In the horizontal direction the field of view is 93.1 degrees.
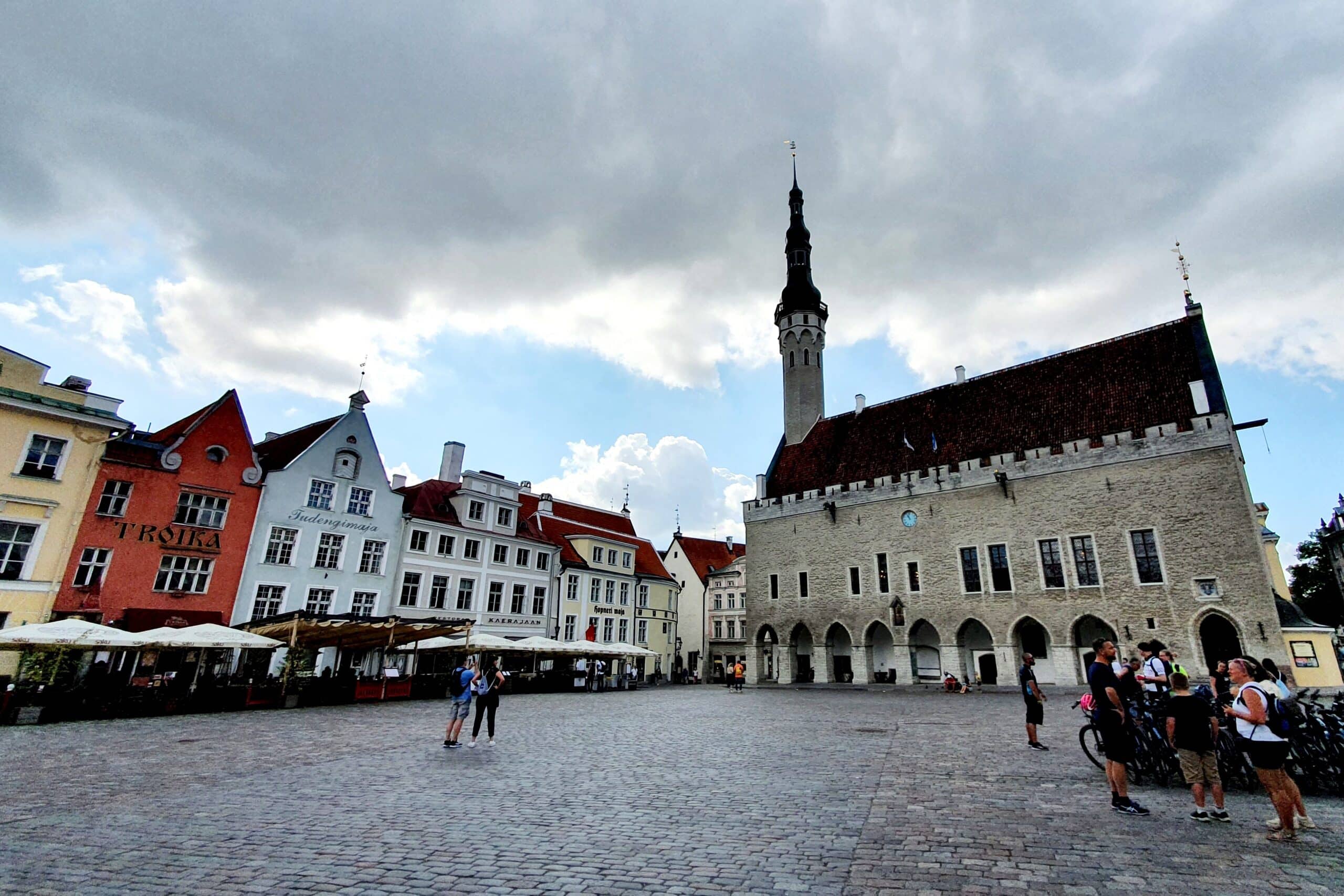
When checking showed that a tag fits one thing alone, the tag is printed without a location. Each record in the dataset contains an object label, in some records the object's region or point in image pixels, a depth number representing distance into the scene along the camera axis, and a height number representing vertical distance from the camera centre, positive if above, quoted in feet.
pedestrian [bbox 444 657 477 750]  37.37 -3.45
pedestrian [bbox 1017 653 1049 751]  34.42 -2.23
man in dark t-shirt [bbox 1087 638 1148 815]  21.59 -2.60
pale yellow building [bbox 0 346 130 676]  61.93 +15.58
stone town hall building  85.92 +19.89
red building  67.15 +12.12
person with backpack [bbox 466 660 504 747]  39.45 -3.11
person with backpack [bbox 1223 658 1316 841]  18.45 -2.33
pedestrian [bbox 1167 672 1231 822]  20.70 -2.54
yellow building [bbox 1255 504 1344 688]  75.61 +1.26
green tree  176.55 +21.07
